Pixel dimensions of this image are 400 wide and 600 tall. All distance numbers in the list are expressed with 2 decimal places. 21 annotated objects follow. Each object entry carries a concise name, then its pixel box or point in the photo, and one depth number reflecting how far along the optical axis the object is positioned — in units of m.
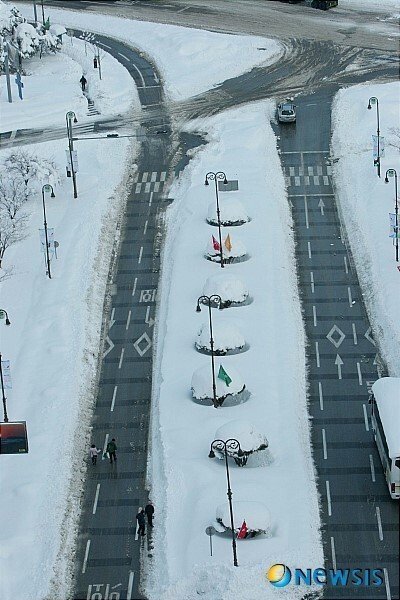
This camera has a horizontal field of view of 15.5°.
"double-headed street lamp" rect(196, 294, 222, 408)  88.22
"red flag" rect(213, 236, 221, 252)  108.44
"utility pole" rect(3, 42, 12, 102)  145.80
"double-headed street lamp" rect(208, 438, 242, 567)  81.06
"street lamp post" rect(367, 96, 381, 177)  123.19
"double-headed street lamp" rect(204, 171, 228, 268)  108.19
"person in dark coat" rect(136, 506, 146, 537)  77.25
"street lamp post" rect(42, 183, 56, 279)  106.31
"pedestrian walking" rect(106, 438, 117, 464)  84.69
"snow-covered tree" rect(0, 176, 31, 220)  118.00
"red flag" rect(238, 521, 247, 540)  74.25
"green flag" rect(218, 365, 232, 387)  88.19
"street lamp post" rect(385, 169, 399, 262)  107.22
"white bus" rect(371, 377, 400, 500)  76.38
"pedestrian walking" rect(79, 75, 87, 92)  151.00
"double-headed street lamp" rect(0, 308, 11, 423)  88.00
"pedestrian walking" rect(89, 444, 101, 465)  84.88
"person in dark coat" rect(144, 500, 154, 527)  77.81
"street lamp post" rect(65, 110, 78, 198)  121.97
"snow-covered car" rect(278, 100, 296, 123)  137.62
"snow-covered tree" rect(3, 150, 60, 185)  122.62
